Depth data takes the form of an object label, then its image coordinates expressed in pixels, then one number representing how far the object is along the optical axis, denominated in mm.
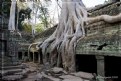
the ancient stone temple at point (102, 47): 2605
